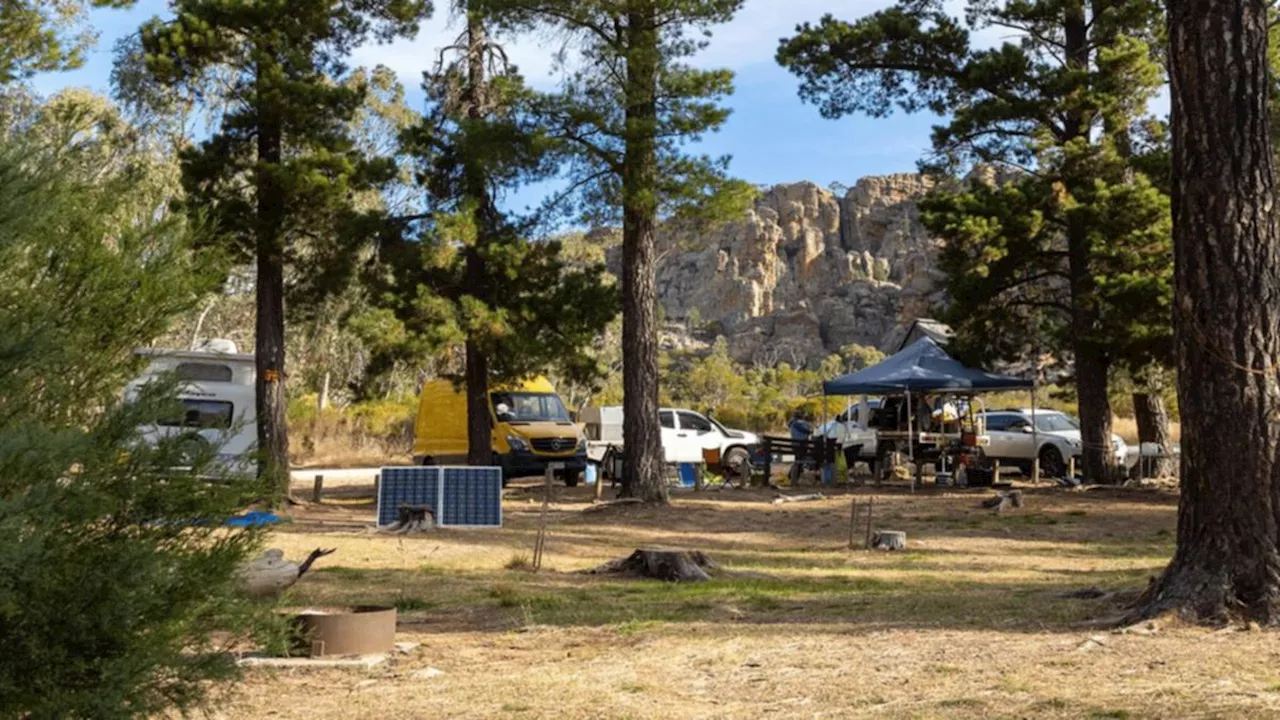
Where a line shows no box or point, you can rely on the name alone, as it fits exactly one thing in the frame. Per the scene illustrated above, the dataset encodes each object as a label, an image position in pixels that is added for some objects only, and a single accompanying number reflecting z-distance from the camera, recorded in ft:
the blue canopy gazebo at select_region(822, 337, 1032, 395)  74.23
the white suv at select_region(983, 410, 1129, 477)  91.20
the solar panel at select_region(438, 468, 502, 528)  48.85
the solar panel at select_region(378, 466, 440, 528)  50.19
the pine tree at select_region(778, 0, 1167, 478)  67.92
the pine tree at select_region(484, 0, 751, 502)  60.18
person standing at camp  100.32
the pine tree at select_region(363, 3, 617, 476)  70.69
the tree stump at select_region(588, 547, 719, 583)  36.19
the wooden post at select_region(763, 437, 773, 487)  81.92
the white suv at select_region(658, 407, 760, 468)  94.43
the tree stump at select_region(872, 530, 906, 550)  44.47
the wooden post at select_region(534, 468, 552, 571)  39.40
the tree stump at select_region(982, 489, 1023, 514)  61.46
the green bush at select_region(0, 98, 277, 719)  11.87
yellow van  82.84
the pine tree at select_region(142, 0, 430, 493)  60.90
